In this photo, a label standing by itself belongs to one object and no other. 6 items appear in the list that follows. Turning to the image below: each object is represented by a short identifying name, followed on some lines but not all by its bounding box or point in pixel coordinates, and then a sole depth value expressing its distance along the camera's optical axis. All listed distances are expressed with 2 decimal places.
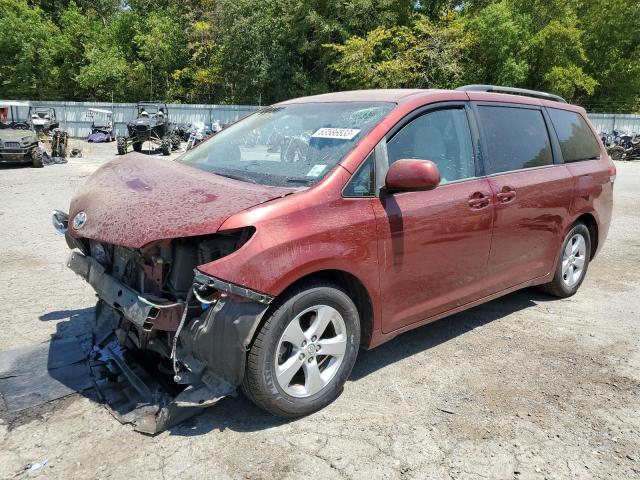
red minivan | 2.72
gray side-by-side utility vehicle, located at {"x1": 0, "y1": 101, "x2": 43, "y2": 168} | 15.12
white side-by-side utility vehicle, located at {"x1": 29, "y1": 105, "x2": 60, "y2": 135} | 22.08
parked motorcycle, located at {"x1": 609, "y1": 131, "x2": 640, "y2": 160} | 23.52
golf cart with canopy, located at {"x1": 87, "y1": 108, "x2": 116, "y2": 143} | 27.02
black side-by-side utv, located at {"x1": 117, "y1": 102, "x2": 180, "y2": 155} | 19.89
